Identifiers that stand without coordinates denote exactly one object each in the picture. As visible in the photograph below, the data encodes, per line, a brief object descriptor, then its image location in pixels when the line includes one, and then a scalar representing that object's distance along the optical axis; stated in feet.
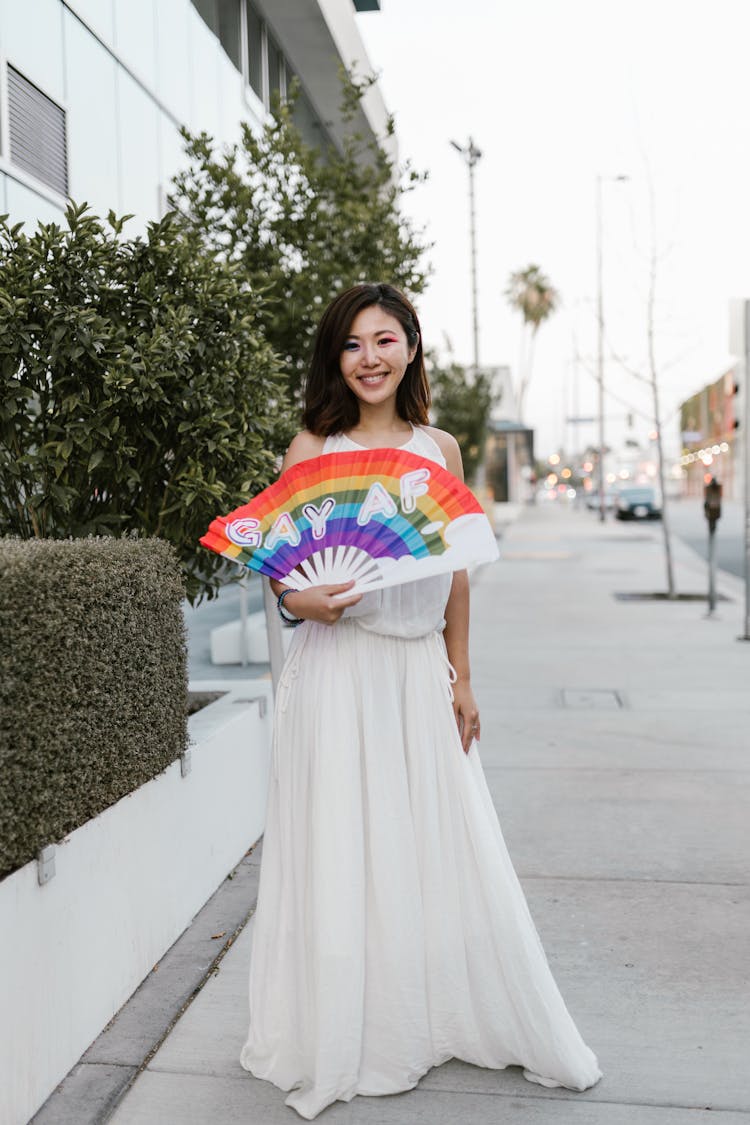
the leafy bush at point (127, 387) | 14.80
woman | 9.74
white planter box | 9.41
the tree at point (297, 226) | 26.78
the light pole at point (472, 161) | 104.93
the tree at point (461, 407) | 100.83
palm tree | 248.52
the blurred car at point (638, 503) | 155.12
